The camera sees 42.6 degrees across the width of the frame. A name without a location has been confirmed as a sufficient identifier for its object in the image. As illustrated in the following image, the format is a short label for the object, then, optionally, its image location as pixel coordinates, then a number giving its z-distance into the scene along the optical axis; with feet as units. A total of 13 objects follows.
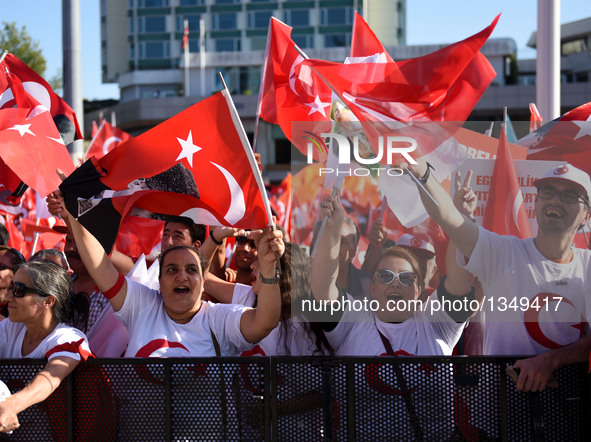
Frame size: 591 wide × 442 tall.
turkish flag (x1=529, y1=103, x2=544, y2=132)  21.94
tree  77.66
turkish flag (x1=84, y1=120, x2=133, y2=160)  38.06
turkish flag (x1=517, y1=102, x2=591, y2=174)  11.22
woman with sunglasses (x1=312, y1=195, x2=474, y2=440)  10.40
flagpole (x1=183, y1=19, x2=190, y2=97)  164.33
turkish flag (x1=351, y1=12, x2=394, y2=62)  20.20
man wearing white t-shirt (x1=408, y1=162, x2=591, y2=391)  10.94
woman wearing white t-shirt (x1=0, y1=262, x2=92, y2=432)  11.03
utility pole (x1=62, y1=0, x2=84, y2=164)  29.25
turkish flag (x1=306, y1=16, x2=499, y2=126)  14.76
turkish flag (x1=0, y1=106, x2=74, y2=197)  18.30
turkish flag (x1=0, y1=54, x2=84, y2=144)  22.86
